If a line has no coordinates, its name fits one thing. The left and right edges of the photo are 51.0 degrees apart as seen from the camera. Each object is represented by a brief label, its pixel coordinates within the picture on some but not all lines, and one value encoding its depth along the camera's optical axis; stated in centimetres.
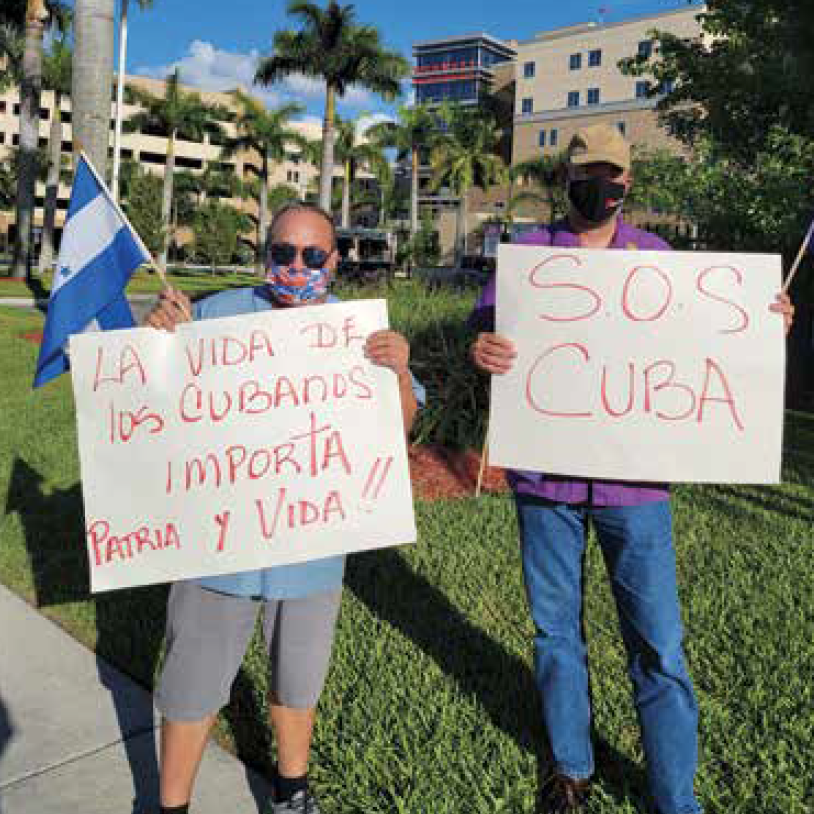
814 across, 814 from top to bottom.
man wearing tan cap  237
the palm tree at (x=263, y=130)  5178
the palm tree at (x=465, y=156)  5872
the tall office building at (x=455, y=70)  8238
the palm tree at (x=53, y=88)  3497
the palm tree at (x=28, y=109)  2566
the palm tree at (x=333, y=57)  3269
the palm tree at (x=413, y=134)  5731
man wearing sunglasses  223
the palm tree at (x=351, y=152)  6125
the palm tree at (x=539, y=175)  5556
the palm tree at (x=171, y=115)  4791
